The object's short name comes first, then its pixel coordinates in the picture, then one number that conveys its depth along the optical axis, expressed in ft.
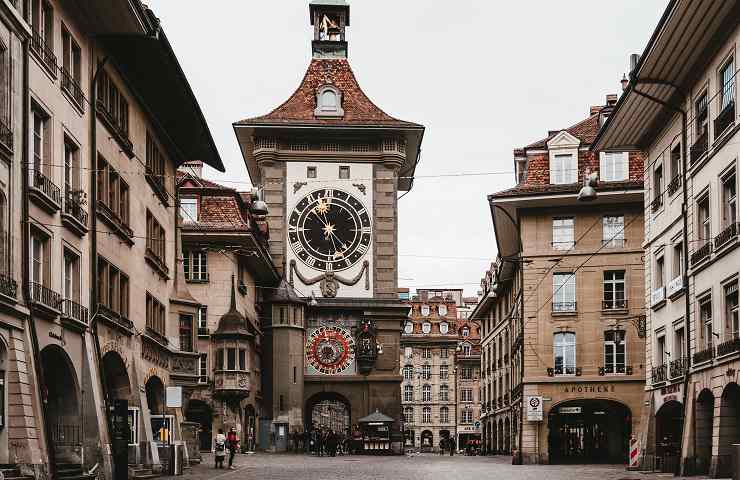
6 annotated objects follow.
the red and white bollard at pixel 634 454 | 146.00
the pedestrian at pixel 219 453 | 146.10
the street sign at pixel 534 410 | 194.29
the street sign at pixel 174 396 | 123.13
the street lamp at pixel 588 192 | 137.80
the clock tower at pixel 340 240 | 258.78
